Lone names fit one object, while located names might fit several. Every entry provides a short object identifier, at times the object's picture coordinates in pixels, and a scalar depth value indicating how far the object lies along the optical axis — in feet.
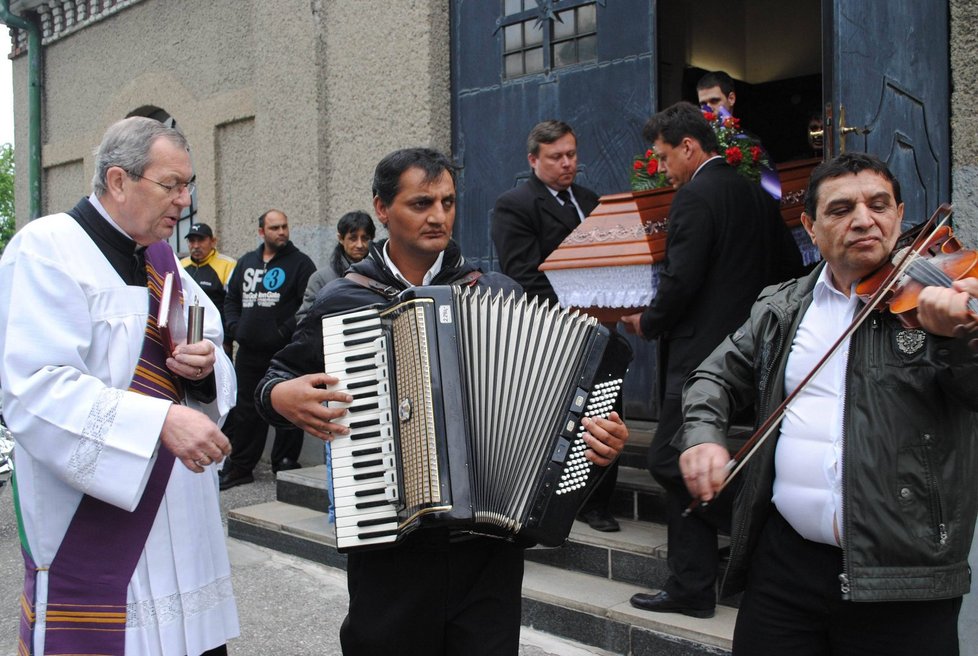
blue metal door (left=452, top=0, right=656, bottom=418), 19.44
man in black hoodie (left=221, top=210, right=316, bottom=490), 22.41
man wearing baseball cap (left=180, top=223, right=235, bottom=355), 25.79
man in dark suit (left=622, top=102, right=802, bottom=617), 12.21
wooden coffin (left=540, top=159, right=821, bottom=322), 13.46
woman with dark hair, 19.49
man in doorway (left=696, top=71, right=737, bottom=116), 16.53
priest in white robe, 7.52
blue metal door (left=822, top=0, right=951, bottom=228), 11.60
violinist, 7.04
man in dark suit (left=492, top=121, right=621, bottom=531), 14.96
